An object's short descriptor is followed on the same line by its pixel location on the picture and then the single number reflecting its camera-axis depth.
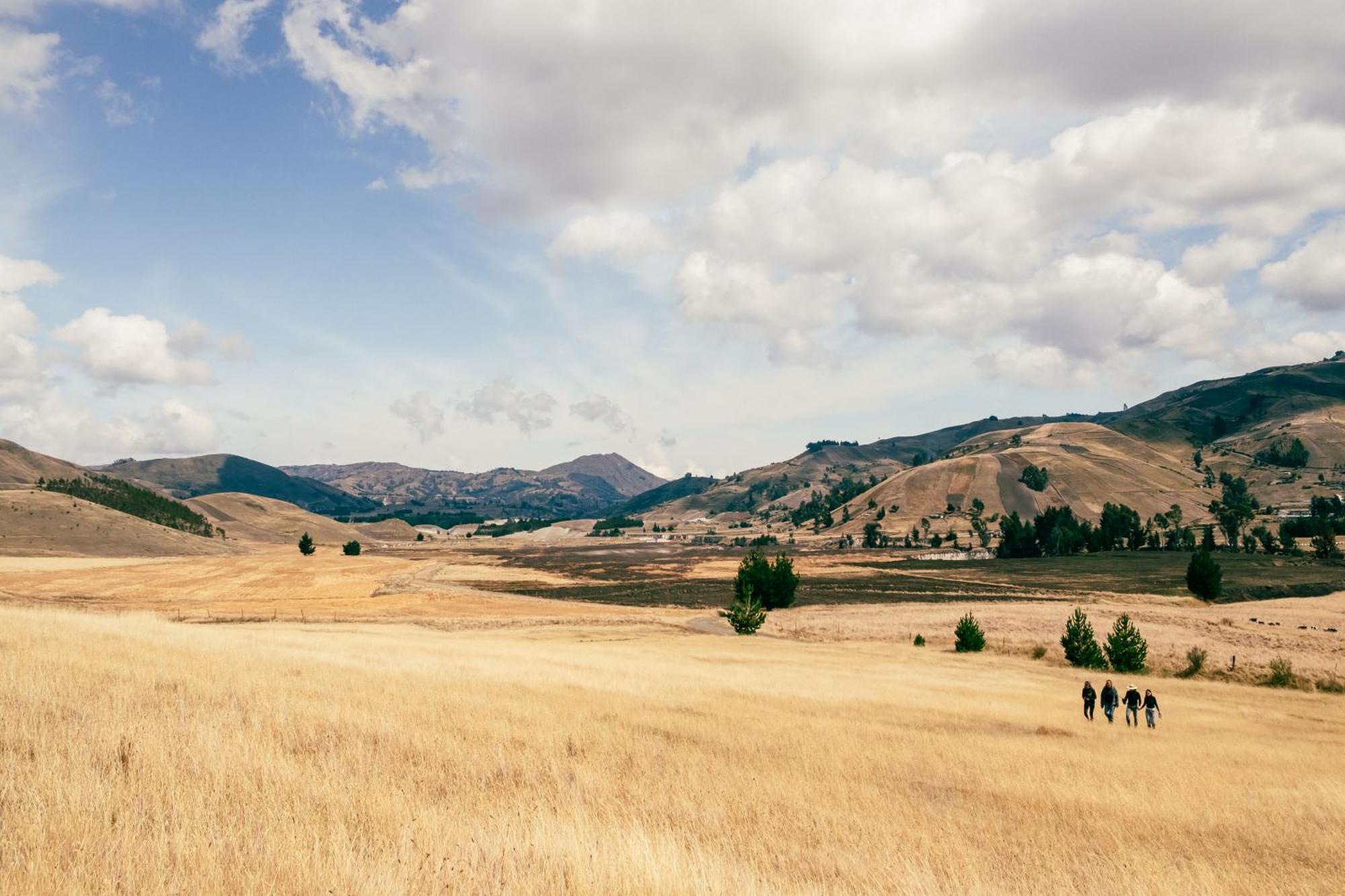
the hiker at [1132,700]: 30.00
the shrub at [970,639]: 57.44
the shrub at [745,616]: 68.44
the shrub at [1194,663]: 51.09
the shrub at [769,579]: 89.94
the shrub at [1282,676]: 47.09
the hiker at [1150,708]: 29.73
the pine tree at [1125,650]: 51.06
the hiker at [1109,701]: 29.91
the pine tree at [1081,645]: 51.84
